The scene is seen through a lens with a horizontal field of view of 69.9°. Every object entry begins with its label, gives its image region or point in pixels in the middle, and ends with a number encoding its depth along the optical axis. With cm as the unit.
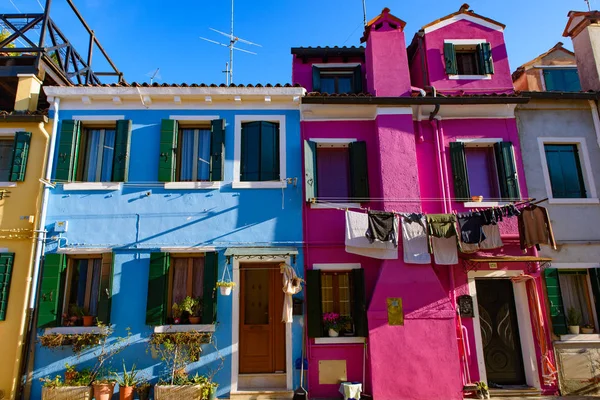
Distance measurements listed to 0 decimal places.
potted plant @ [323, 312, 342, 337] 916
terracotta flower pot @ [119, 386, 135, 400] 824
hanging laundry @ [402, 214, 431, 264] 915
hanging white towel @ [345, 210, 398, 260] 912
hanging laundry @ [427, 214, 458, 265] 898
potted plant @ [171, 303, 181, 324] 907
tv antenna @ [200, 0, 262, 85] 1433
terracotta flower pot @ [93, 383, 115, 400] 822
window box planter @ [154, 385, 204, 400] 816
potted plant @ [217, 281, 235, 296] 871
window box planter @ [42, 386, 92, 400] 812
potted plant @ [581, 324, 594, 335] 939
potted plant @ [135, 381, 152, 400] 842
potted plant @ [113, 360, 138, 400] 826
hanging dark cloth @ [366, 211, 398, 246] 905
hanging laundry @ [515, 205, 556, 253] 865
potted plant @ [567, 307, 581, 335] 930
